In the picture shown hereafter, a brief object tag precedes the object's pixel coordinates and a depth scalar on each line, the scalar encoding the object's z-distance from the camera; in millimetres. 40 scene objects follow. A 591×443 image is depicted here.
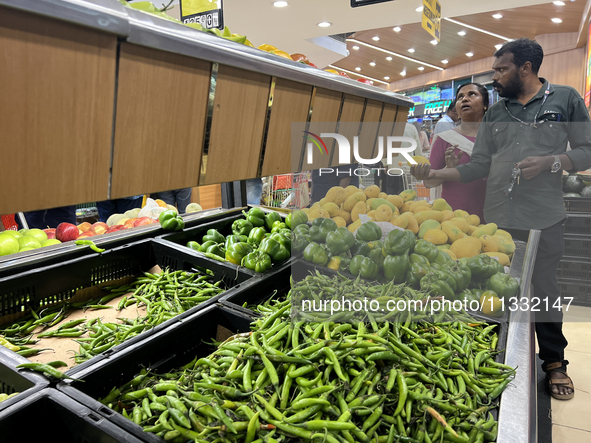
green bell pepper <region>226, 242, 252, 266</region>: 2383
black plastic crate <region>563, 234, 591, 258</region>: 4500
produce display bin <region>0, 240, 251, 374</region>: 1847
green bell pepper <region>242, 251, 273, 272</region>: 2252
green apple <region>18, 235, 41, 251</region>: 2307
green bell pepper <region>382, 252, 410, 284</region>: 1877
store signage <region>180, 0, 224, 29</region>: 2035
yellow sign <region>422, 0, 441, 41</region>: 3888
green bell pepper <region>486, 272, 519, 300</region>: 1764
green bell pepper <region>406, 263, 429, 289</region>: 1844
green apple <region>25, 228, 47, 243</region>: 2470
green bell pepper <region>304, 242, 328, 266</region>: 2123
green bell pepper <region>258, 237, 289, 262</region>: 2379
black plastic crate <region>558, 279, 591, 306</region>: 4520
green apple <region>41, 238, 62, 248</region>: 2441
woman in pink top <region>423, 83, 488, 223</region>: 2646
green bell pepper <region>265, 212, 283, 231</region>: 3166
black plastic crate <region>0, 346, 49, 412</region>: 1229
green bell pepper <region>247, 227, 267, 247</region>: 2699
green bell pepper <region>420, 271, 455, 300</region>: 1726
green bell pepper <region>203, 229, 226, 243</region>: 2765
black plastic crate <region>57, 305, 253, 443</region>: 1169
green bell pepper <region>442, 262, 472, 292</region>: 1803
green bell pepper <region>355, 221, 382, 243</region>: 2084
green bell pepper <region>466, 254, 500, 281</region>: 1876
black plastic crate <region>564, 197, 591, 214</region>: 4461
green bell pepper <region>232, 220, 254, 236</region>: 2963
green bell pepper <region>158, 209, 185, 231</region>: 2758
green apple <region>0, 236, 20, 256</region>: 2178
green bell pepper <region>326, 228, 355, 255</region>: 2082
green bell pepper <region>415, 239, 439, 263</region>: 1936
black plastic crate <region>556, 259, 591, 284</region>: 4500
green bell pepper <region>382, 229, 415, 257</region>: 1908
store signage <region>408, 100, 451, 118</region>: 13258
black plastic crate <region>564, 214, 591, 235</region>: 4520
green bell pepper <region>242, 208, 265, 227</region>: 3123
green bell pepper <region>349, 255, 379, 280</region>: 1943
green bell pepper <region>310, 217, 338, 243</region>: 2189
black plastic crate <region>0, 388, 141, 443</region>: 1067
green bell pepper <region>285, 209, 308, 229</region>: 2411
